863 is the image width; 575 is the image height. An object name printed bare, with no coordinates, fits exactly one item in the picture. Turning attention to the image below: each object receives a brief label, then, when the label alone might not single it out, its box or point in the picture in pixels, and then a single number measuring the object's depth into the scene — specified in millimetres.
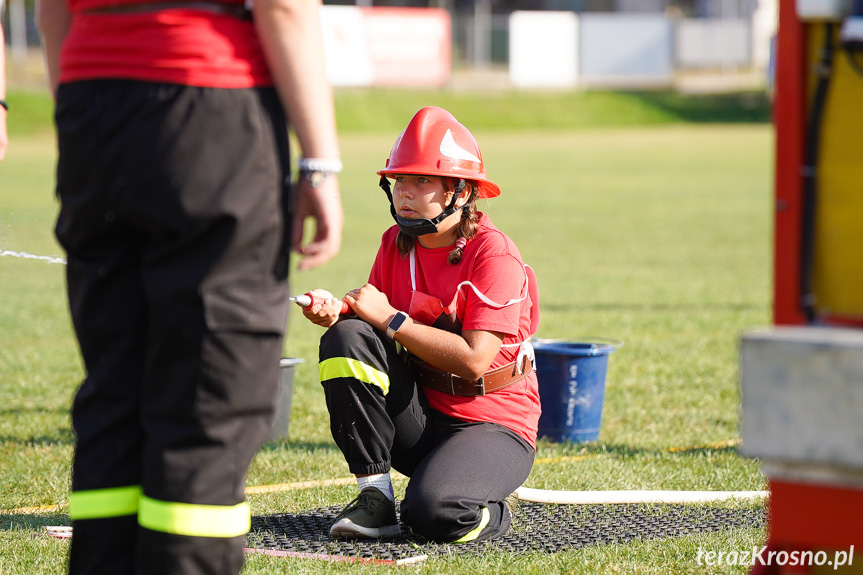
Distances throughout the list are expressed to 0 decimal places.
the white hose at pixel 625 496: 8133
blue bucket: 9812
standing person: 4133
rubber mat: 7137
